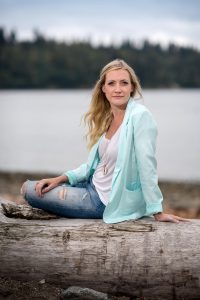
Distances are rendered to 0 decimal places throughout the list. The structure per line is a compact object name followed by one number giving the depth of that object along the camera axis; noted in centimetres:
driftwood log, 484
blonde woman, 497
